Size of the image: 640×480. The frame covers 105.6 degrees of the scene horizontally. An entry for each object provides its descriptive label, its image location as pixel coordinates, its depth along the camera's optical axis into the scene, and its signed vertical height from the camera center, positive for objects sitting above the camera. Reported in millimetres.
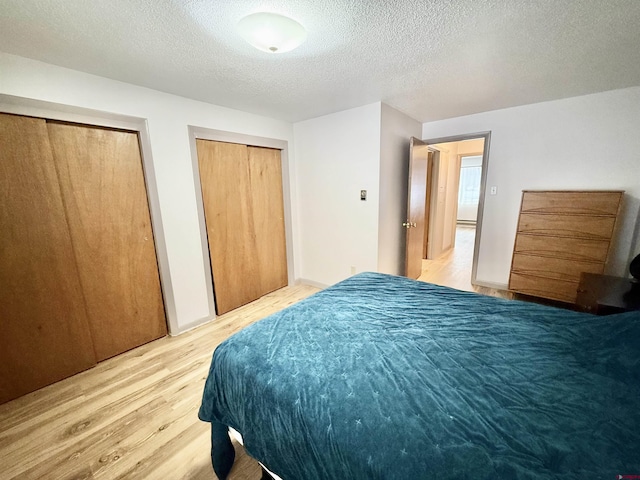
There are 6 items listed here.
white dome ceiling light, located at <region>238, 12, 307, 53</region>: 1288 +902
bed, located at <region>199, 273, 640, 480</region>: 695 -714
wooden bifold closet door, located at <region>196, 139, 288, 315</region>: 2697 -249
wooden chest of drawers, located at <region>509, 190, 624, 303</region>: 2375 -487
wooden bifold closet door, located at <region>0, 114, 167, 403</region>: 1698 -395
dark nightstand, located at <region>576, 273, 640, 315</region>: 1814 -817
